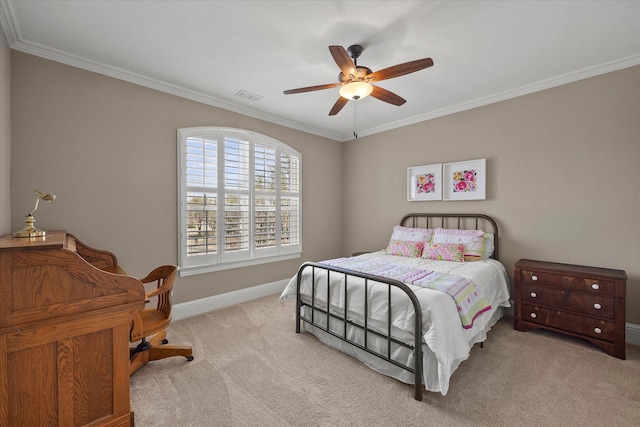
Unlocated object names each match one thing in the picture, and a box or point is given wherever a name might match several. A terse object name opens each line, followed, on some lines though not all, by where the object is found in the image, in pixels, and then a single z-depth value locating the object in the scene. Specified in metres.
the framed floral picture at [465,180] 3.56
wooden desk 1.20
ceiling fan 1.99
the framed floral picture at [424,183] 3.96
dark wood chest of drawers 2.43
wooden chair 2.06
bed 1.92
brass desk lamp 1.50
